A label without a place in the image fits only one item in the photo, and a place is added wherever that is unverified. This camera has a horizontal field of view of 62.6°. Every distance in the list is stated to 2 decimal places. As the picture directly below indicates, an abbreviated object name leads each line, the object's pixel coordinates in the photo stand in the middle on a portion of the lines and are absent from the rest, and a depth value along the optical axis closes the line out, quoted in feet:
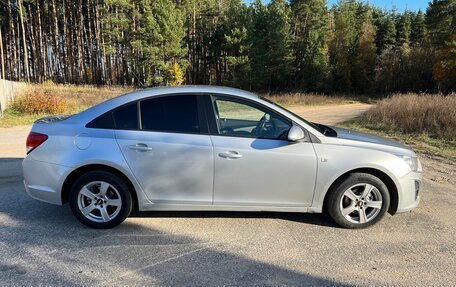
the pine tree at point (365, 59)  198.18
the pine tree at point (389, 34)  214.07
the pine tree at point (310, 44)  179.52
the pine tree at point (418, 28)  221.15
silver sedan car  14.37
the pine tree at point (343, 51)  193.26
